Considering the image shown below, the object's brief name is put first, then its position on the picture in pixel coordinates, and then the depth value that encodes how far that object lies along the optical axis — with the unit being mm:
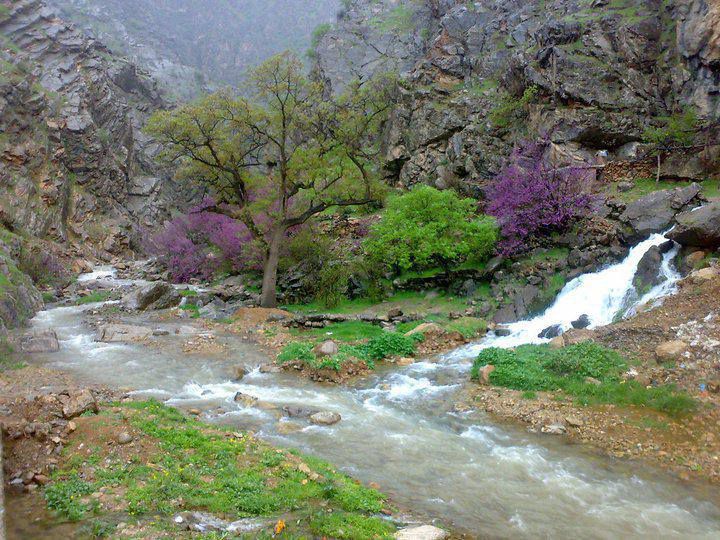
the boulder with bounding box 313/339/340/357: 12969
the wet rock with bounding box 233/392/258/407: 9906
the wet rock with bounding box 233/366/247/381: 12031
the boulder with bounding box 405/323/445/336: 14977
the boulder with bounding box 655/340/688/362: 9938
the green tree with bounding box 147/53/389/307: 19828
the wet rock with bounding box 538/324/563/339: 14375
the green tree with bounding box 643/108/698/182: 21656
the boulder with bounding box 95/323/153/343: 15695
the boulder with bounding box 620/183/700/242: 16891
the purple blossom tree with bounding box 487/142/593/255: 19500
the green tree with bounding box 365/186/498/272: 19547
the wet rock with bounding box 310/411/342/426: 9000
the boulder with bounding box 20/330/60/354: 14023
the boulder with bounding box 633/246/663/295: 14508
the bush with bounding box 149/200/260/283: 28000
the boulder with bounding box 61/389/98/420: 7281
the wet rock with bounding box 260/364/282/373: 12672
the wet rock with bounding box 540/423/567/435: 8742
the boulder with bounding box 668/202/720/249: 13766
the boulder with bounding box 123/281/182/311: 22172
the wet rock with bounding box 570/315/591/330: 14514
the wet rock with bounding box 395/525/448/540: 5066
